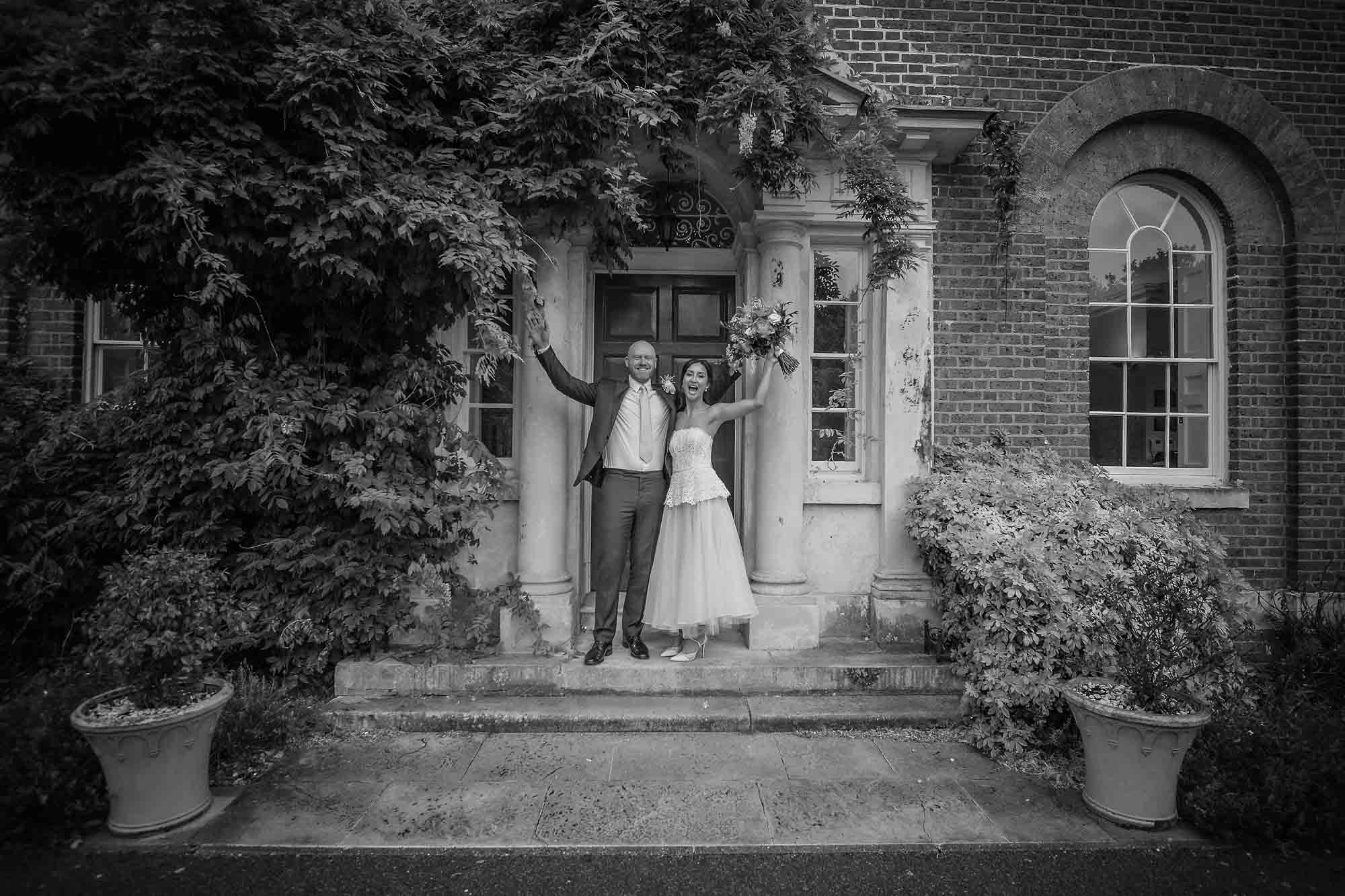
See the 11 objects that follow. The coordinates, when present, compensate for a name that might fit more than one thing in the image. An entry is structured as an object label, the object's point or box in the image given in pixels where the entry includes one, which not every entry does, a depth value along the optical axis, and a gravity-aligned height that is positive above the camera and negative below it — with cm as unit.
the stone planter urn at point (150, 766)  300 -141
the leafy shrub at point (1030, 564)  381 -61
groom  463 -9
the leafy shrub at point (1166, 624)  328 -86
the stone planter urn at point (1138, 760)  312 -139
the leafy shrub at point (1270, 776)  301 -145
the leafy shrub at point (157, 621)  309 -78
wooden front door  565 +114
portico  488 +14
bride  452 -56
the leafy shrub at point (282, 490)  429 -22
